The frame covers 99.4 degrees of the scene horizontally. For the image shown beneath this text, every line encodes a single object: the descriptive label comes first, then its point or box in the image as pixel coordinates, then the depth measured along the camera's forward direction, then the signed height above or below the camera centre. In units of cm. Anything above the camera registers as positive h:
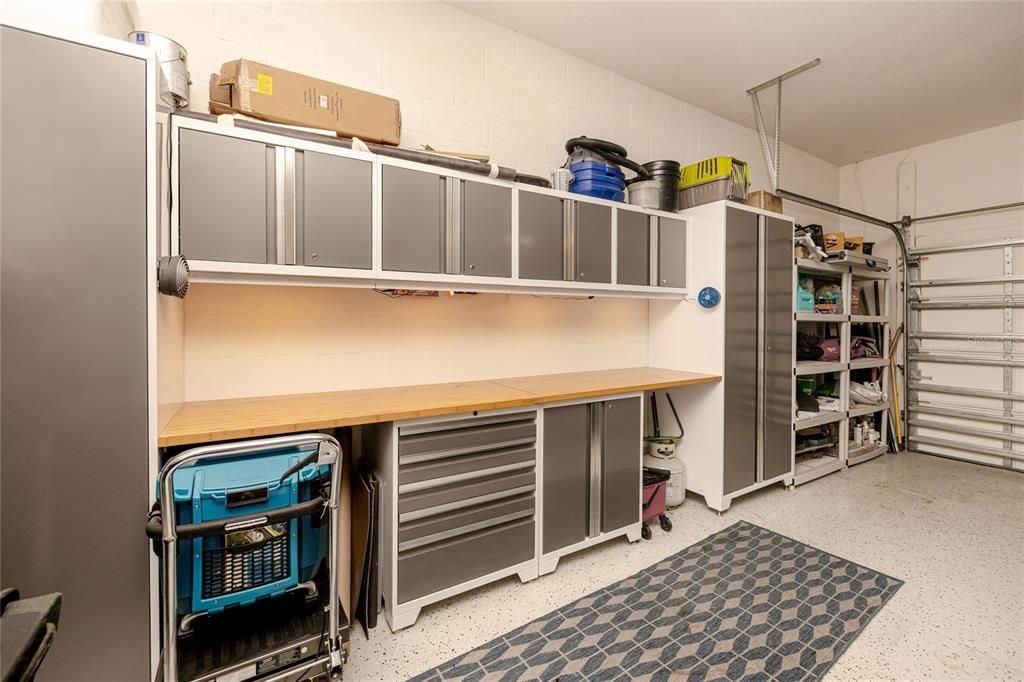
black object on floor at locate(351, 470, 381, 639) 191 -100
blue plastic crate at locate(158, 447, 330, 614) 136 -67
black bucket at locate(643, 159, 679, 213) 308 +114
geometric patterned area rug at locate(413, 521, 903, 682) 172 -130
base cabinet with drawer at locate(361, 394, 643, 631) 191 -78
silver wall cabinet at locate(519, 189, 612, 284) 248 +59
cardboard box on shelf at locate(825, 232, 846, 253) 396 +87
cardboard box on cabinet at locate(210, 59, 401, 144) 185 +106
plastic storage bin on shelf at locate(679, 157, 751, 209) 307 +113
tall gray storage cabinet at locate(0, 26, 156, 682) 128 -1
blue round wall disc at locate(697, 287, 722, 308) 304 +28
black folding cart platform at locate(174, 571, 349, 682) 140 -104
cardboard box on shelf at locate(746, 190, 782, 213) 330 +105
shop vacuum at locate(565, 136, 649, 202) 276 +110
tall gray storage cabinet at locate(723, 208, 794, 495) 313 -9
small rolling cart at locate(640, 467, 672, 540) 283 -106
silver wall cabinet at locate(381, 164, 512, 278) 209 +58
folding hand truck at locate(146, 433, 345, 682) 127 -57
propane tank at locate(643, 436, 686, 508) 312 -93
